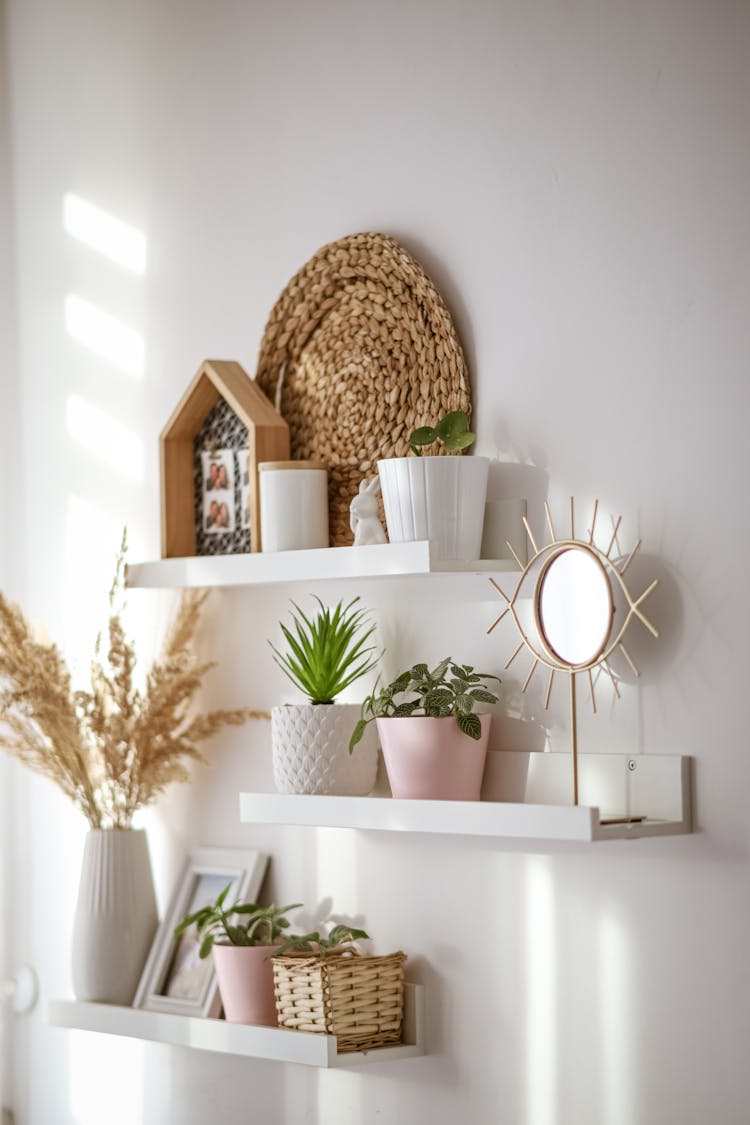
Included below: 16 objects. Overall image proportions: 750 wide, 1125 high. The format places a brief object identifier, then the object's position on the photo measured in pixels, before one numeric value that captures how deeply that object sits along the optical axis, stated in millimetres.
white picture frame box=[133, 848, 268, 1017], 2735
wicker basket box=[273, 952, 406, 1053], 2500
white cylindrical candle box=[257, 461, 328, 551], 2630
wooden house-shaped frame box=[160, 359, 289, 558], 2687
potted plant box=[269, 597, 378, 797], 2553
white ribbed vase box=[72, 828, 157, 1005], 2793
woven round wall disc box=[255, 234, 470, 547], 2579
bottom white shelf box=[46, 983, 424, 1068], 2494
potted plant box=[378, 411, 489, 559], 2453
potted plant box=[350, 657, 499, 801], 2450
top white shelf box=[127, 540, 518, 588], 2446
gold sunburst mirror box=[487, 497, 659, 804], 2359
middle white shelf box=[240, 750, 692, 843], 2306
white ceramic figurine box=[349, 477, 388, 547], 2545
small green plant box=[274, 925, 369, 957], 2579
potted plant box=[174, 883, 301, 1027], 2619
